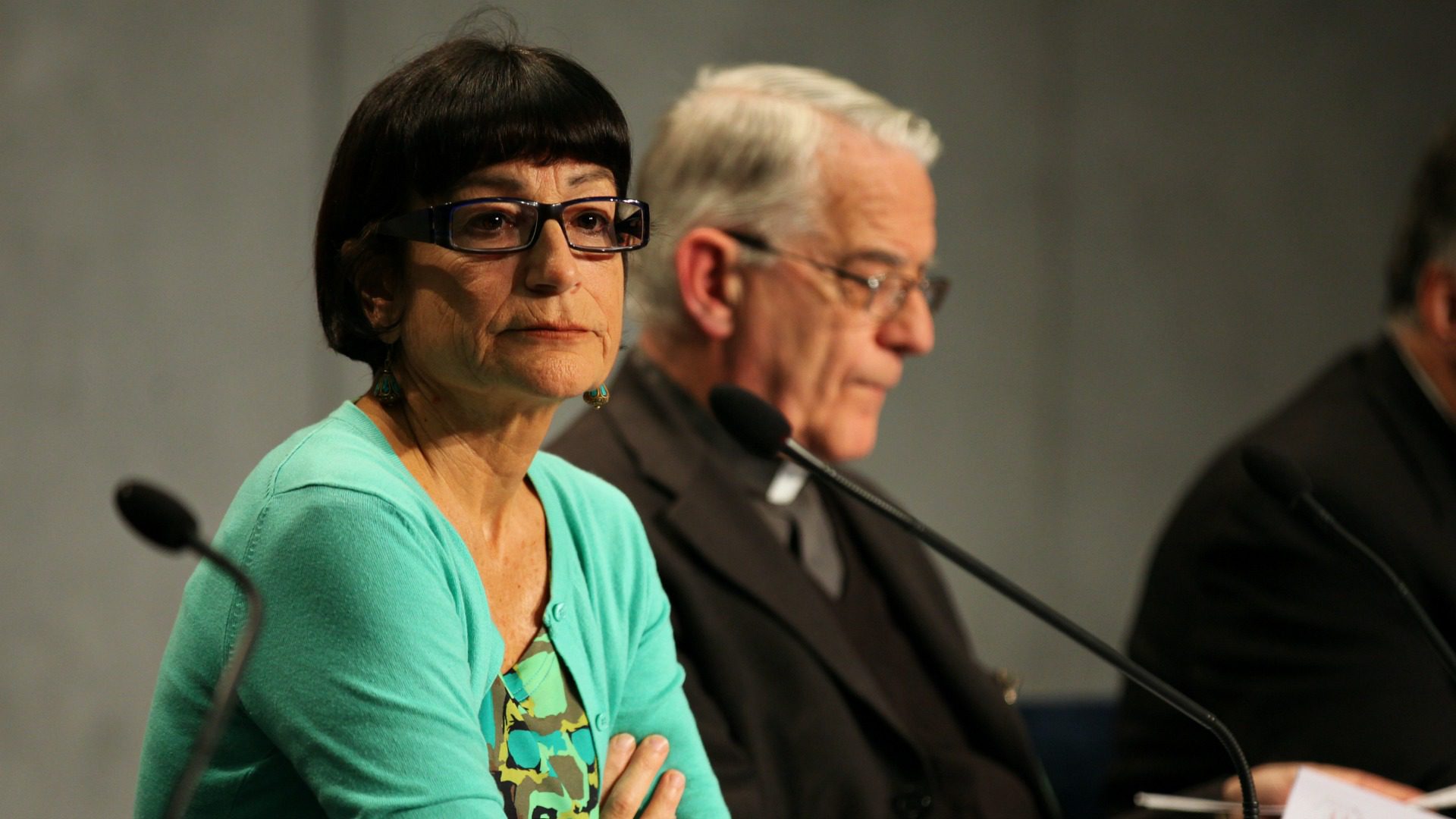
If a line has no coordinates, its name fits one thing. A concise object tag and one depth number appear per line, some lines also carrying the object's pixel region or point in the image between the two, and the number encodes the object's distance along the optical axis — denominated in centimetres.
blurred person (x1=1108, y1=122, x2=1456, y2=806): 511
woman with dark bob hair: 436
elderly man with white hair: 504
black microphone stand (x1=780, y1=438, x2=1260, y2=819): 458
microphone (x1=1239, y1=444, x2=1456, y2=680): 470
